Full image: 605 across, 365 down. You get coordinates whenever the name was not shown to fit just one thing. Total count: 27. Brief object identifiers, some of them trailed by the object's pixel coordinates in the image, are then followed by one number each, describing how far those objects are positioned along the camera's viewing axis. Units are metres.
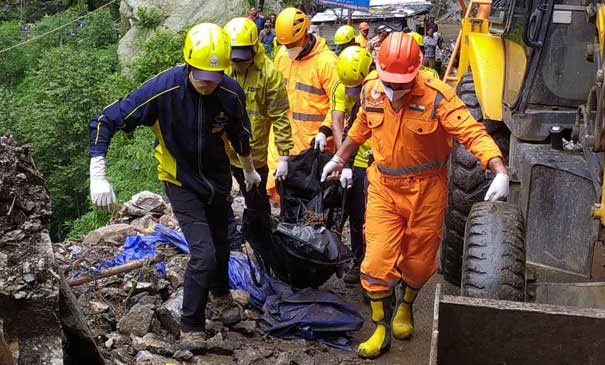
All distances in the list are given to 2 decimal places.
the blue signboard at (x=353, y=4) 18.34
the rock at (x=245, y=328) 5.04
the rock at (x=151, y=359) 4.39
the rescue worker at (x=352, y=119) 5.80
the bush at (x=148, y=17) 23.56
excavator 2.98
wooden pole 5.19
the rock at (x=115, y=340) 4.50
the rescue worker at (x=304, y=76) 6.39
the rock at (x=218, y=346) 4.67
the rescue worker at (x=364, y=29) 13.31
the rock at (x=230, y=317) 5.05
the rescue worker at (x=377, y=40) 13.18
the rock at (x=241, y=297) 5.36
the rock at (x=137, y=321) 4.73
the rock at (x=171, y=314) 4.87
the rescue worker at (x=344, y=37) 8.58
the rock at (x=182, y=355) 4.50
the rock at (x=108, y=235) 6.48
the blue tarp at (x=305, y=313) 5.05
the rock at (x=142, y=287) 5.17
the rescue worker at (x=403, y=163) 4.35
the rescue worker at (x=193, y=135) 4.28
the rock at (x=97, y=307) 4.90
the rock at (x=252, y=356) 4.64
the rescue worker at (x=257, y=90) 5.42
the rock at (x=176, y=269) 5.37
